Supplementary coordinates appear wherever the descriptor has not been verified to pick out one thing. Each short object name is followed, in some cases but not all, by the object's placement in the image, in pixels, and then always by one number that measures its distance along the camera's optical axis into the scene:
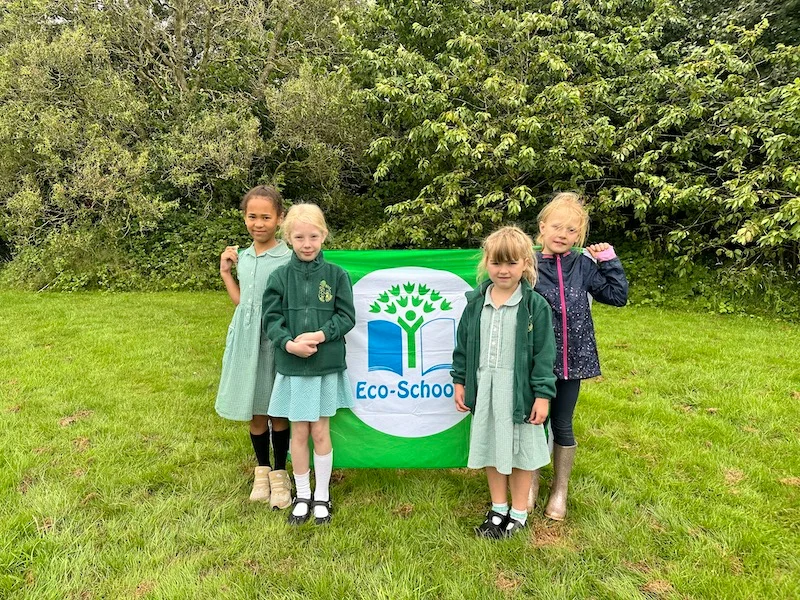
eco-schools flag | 2.99
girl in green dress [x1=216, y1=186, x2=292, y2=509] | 2.72
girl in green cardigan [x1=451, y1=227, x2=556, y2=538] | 2.41
